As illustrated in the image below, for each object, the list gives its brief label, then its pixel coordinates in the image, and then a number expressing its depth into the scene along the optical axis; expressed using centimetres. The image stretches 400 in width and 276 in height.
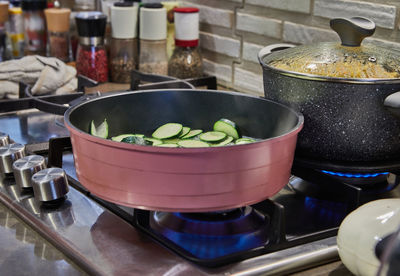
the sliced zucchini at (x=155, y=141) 81
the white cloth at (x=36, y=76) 136
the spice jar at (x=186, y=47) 146
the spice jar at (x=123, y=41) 152
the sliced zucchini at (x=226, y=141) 80
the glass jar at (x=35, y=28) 176
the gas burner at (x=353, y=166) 76
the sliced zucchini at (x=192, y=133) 84
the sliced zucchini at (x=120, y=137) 80
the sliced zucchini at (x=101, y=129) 81
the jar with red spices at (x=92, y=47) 149
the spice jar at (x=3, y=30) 181
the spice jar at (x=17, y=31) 182
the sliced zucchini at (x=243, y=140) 78
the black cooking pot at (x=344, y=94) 73
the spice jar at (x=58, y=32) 169
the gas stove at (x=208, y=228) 64
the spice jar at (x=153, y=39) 148
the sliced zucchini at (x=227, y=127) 82
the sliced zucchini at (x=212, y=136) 81
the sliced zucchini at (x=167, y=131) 84
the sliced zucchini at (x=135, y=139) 74
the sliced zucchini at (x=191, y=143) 78
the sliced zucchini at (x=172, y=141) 83
